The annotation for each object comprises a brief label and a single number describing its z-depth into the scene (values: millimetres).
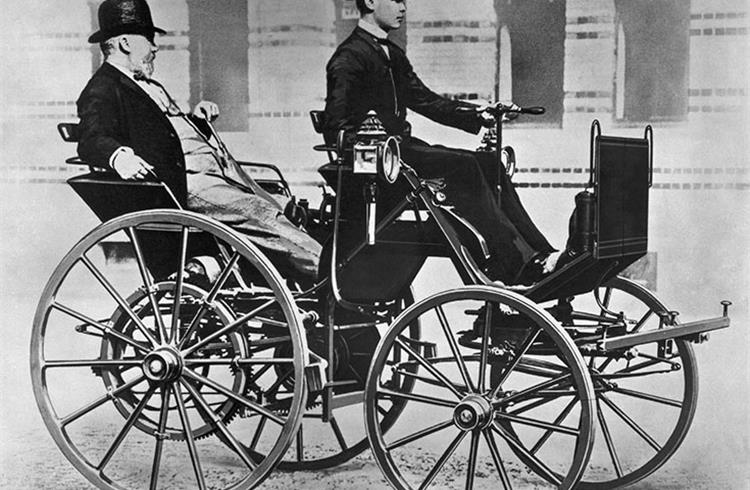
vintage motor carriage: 3330
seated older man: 3797
